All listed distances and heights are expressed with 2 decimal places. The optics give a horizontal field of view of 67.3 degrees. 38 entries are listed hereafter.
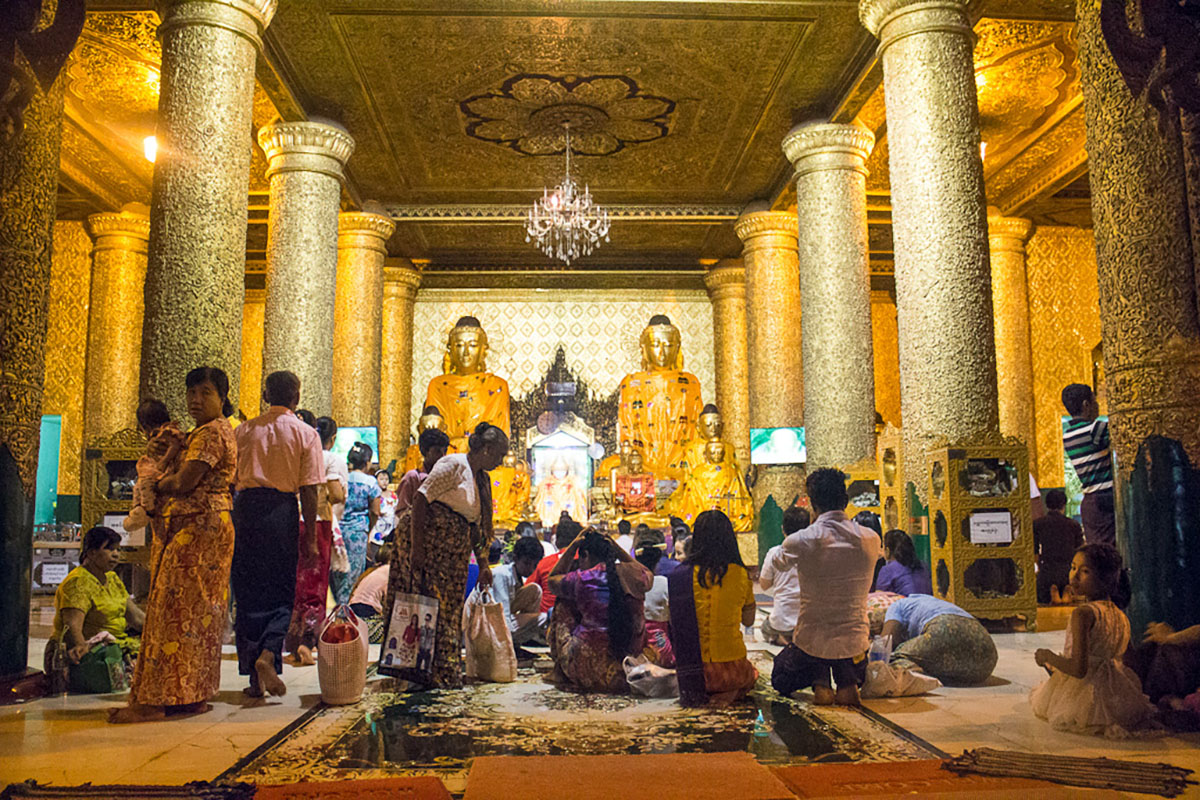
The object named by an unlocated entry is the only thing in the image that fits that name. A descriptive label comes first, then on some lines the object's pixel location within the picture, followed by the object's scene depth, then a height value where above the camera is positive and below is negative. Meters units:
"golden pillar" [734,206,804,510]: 11.73 +2.53
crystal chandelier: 11.07 +4.22
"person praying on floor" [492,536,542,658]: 5.63 -0.49
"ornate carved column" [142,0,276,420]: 5.99 +2.16
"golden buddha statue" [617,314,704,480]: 13.11 +1.54
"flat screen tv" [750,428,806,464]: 10.83 +0.76
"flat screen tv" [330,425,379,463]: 10.64 +0.96
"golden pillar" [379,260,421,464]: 14.62 +2.60
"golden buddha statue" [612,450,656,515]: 11.56 +0.27
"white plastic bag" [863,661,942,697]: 4.20 -0.80
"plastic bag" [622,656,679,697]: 4.35 -0.80
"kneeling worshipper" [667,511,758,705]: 4.10 -0.49
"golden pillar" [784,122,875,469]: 9.41 +2.14
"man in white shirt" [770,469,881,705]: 4.06 -0.38
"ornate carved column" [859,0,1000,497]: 6.31 +1.99
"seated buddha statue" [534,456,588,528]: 11.85 +0.20
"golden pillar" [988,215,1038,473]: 12.52 +2.59
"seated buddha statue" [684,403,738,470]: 11.55 +0.98
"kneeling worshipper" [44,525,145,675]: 4.38 -0.43
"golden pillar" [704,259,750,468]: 14.51 +2.75
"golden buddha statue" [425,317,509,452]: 12.84 +1.84
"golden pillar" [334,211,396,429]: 11.76 +2.60
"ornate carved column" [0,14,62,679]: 4.29 +0.80
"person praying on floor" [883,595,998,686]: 4.42 -0.68
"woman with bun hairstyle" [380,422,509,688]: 4.46 -0.10
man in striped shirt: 4.92 +0.27
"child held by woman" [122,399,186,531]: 3.90 +0.22
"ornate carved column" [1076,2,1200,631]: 3.79 +0.75
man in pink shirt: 4.17 -0.05
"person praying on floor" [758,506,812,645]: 5.64 -0.59
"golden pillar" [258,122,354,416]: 9.00 +2.68
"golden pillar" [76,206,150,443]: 12.38 +2.77
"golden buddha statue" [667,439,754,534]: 10.98 +0.22
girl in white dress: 3.44 -0.62
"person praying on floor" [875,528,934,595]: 5.71 -0.39
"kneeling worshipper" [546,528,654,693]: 4.46 -0.50
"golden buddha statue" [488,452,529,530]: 11.43 +0.27
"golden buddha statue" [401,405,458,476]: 11.53 +1.22
